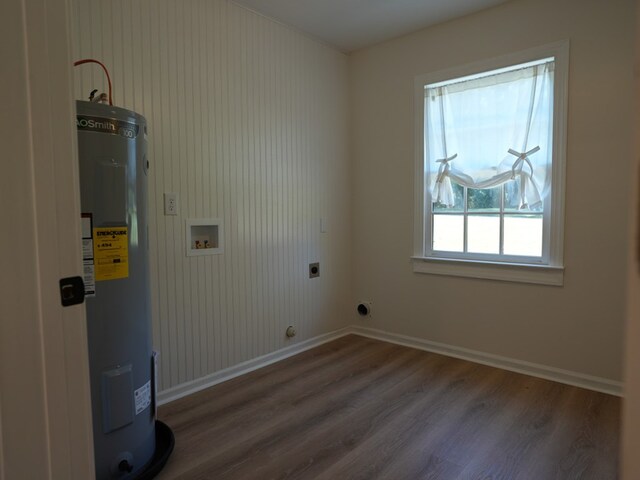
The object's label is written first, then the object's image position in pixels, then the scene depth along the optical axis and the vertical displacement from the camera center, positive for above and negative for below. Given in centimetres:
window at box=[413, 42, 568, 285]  270 +37
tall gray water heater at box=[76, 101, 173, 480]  152 -24
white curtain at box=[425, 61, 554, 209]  275 +65
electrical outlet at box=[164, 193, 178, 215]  241 +11
